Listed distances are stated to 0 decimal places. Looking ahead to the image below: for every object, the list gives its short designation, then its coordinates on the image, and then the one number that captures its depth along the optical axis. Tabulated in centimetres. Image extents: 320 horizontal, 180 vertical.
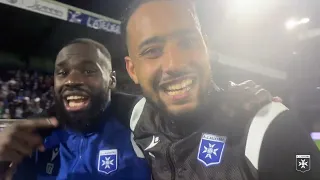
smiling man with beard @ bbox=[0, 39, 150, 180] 108
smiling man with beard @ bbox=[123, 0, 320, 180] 79
